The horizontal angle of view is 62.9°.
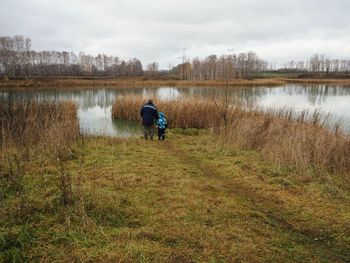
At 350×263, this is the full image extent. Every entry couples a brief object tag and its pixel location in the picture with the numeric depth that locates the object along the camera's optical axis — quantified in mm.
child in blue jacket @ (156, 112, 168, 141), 10086
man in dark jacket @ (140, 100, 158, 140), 10086
